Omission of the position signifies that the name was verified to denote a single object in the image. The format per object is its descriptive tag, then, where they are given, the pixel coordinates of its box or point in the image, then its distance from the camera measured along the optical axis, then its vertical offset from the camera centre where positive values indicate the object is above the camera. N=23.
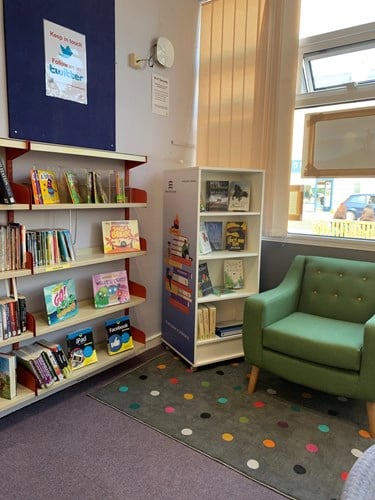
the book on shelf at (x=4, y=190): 1.85 +0.03
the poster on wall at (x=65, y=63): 2.10 +0.78
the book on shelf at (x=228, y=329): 2.82 -0.97
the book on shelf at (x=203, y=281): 2.75 -0.60
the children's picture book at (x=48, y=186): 2.07 +0.06
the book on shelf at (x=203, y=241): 2.75 -0.30
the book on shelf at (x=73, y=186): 2.22 +0.07
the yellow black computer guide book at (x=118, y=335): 2.56 -0.94
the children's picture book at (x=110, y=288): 2.47 -0.61
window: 2.65 +0.79
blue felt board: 1.97 +0.70
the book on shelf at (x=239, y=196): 2.86 +0.03
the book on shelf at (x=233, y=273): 2.97 -0.58
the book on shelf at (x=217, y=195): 2.81 +0.04
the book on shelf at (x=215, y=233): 2.94 -0.26
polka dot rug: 1.75 -1.23
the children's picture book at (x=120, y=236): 2.50 -0.25
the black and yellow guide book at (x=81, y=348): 2.33 -0.95
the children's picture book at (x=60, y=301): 2.15 -0.61
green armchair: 2.00 -0.76
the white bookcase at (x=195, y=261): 2.64 -0.47
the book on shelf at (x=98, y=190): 2.33 +0.05
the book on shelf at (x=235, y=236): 2.93 -0.28
